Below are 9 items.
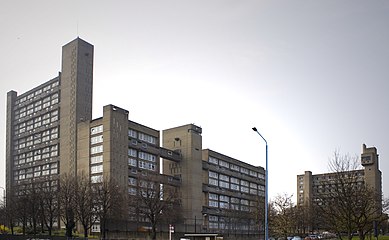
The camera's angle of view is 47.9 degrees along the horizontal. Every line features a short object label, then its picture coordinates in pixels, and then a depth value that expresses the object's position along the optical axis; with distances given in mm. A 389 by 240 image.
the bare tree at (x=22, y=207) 90538
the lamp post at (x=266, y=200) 32356
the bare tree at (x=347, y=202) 44281
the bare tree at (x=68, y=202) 79062
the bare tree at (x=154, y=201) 93500
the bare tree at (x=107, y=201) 84312
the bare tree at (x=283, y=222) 70375
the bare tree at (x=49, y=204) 86812
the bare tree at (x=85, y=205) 81875
